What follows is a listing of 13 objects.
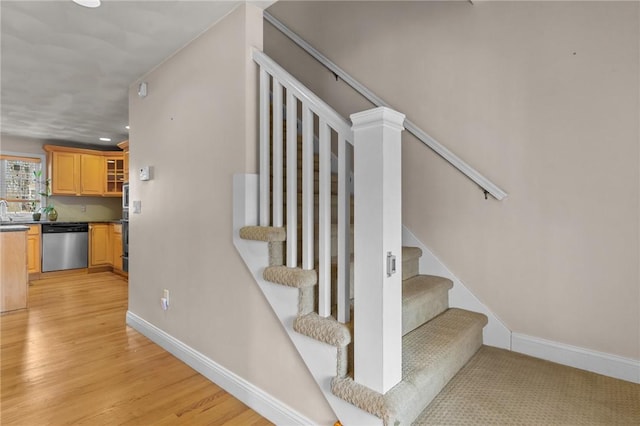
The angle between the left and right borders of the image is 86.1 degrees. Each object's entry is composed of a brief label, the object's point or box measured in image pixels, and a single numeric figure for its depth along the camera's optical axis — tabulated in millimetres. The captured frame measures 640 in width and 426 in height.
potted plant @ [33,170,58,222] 5934
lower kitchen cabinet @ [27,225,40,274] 5395
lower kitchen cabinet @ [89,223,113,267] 5961
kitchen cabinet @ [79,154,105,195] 6141
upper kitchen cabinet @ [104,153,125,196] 6305
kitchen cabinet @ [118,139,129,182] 5480
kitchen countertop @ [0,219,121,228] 5469
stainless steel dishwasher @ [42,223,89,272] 5566
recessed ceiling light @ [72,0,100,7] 1946
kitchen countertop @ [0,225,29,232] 3705
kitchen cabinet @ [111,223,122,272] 5727
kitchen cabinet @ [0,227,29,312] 3666
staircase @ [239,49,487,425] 1376
